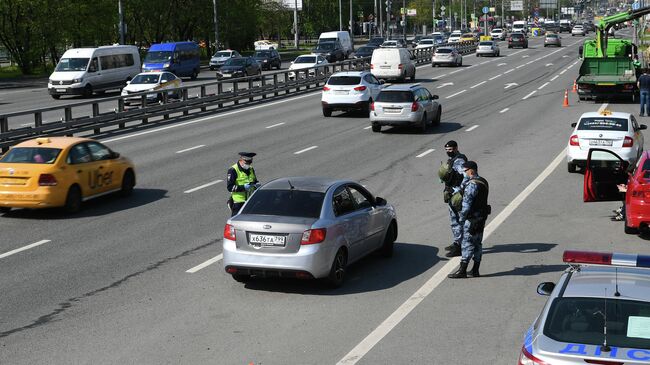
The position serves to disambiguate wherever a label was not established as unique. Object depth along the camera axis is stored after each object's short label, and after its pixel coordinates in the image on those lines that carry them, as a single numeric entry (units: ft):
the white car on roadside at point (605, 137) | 70.54
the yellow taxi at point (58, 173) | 56.75
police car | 21.17
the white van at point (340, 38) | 250.57
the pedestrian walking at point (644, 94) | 110.74
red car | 48.42
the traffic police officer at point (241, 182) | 47.32
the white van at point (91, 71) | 151.94
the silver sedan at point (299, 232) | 38.68
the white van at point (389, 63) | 170.30
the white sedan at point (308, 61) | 185.37
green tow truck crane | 127.85
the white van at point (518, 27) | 420.77
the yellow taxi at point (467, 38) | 306.66
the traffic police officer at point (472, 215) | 40.75
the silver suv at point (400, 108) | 100.12
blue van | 189.88
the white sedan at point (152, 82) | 137.49
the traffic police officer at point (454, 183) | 45.85
